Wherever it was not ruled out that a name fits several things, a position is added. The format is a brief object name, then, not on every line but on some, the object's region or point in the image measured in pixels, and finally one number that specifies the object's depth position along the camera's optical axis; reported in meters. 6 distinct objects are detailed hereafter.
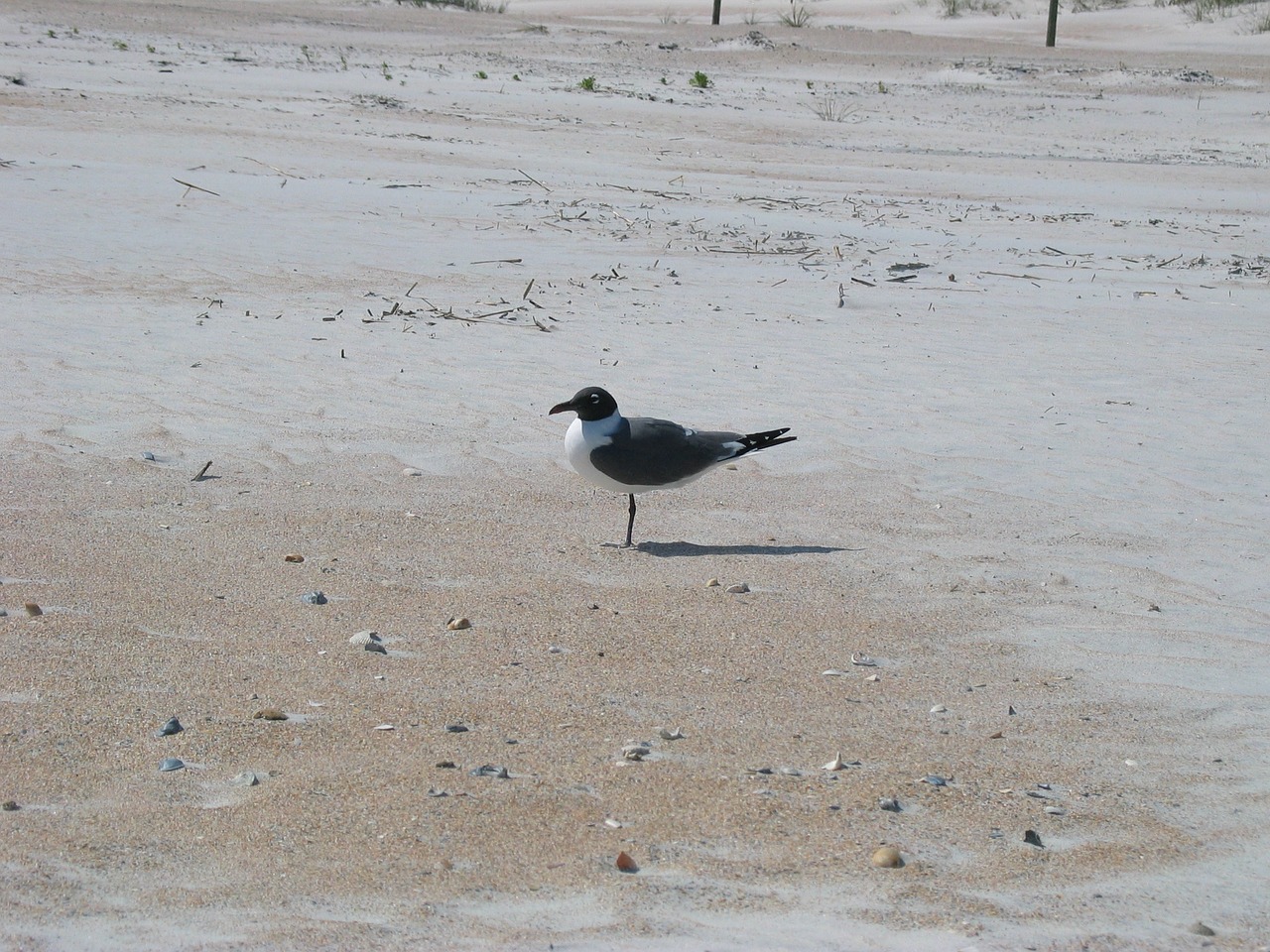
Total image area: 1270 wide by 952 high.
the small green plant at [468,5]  84.44
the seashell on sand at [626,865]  6.46
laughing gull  11.61
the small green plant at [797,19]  77.25
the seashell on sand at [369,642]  9.23
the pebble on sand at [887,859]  6.65
